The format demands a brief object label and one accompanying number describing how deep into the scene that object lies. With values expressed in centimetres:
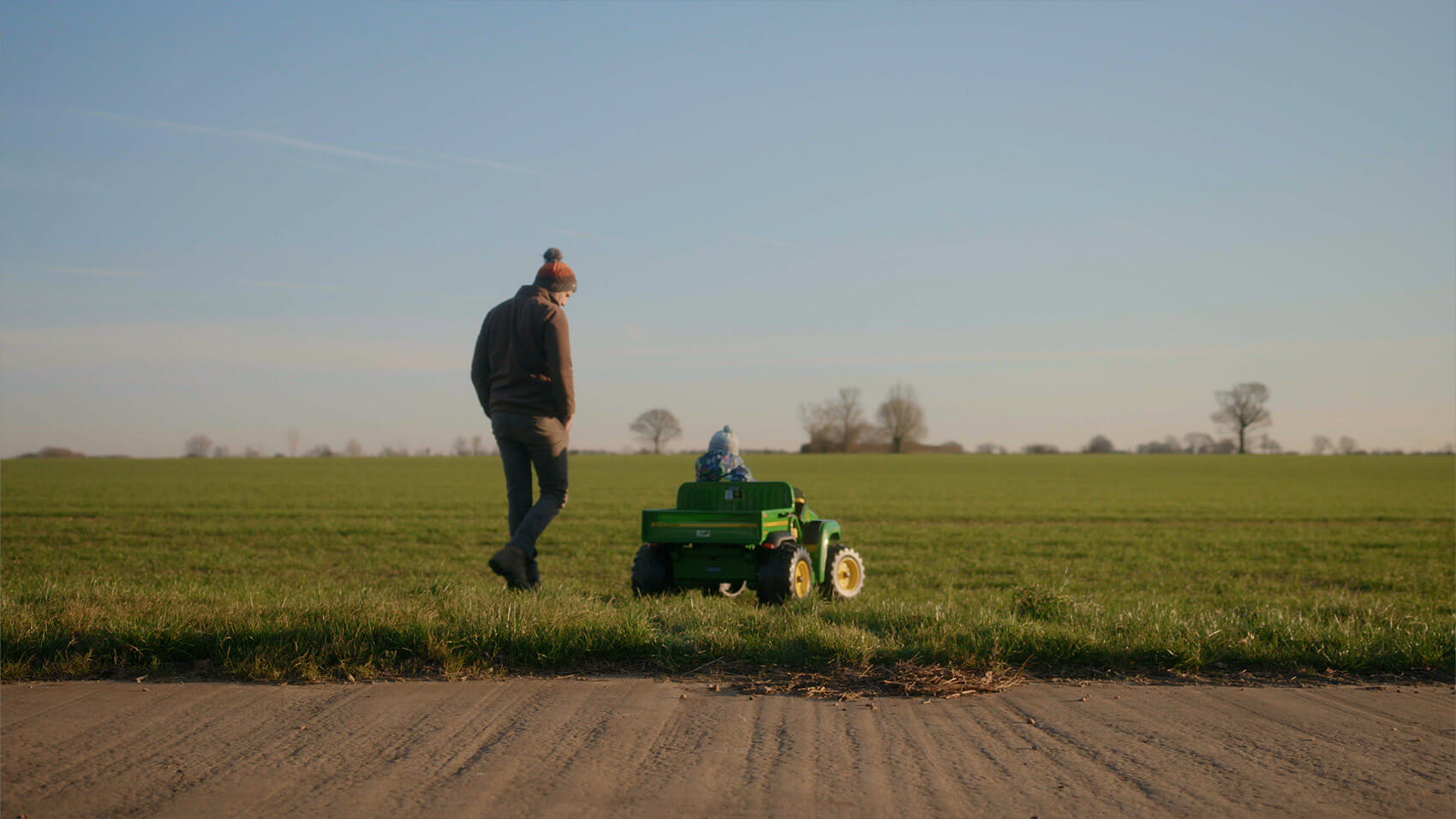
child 826
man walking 681
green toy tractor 737
